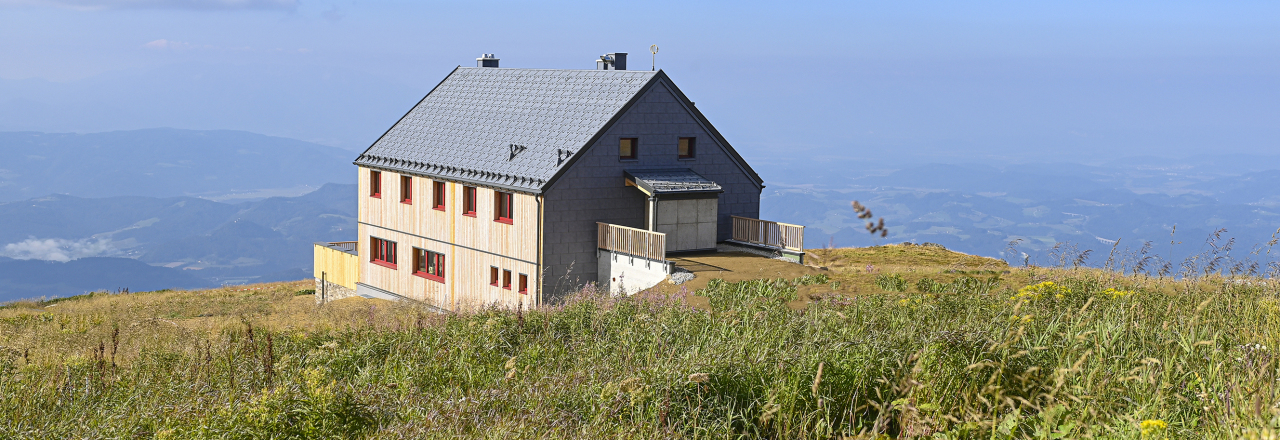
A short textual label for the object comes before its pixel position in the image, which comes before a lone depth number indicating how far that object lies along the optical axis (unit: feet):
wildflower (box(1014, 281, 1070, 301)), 40.04
